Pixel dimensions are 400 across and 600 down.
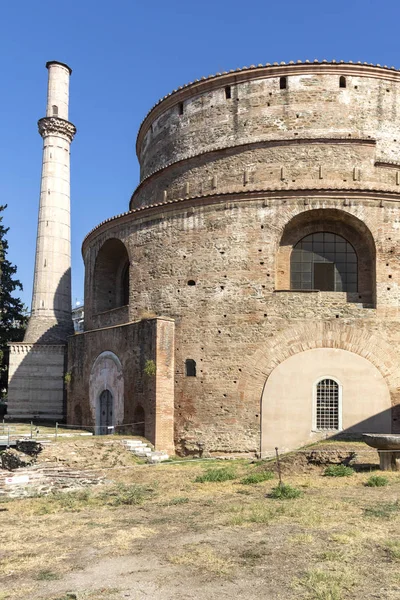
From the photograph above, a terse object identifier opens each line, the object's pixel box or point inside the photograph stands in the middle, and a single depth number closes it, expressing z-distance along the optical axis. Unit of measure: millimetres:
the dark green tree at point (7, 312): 30250
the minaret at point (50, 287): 25812
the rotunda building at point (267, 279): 17094
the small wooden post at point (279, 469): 12066
